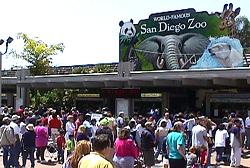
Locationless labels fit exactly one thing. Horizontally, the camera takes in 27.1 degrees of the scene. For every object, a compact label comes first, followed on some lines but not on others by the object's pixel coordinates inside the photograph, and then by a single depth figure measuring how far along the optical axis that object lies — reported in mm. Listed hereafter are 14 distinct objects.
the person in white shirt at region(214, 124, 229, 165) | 16156
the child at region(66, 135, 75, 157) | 12656
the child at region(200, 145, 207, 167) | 12645
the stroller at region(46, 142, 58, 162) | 17012
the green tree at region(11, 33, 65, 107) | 49188
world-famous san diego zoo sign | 34156
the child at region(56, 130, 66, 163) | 15841
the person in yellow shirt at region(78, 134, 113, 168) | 4963
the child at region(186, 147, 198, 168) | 11852
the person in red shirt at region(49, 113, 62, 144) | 18234
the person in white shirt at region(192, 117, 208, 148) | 12898
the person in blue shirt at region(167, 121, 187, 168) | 10398
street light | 24023
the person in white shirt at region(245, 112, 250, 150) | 19594
